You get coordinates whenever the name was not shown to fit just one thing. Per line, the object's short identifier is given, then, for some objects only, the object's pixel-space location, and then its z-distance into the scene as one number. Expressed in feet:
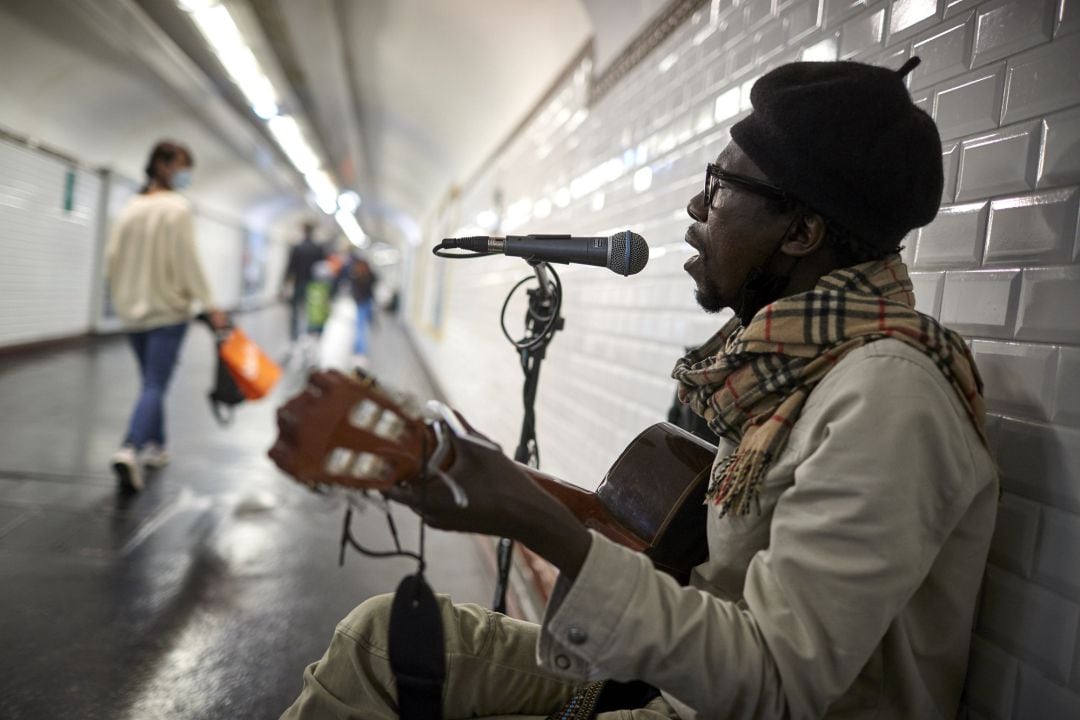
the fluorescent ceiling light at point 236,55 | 21.04
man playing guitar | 3.05
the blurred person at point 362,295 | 31.76
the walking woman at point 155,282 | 13.83
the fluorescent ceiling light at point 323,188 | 49.96
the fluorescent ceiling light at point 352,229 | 80.43
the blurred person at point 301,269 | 31.71
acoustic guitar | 2.71
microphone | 5.06
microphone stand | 6.05
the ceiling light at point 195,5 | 20.06
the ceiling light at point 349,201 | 64.54
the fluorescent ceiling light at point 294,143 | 34.50
